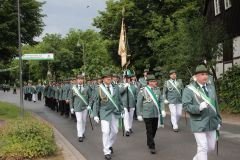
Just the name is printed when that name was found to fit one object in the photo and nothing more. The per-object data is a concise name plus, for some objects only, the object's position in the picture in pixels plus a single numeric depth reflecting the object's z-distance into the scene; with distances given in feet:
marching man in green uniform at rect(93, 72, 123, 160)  36.63
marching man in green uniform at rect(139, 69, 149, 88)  50.85
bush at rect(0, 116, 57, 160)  33.76
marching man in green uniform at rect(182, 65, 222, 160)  27.66
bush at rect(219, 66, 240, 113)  70.08
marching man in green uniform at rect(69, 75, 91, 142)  47.43
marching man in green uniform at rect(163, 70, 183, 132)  51.47
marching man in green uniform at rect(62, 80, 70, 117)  71.08
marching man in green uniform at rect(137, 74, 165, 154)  38.52
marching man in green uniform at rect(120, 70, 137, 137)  51.19
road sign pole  53.14
